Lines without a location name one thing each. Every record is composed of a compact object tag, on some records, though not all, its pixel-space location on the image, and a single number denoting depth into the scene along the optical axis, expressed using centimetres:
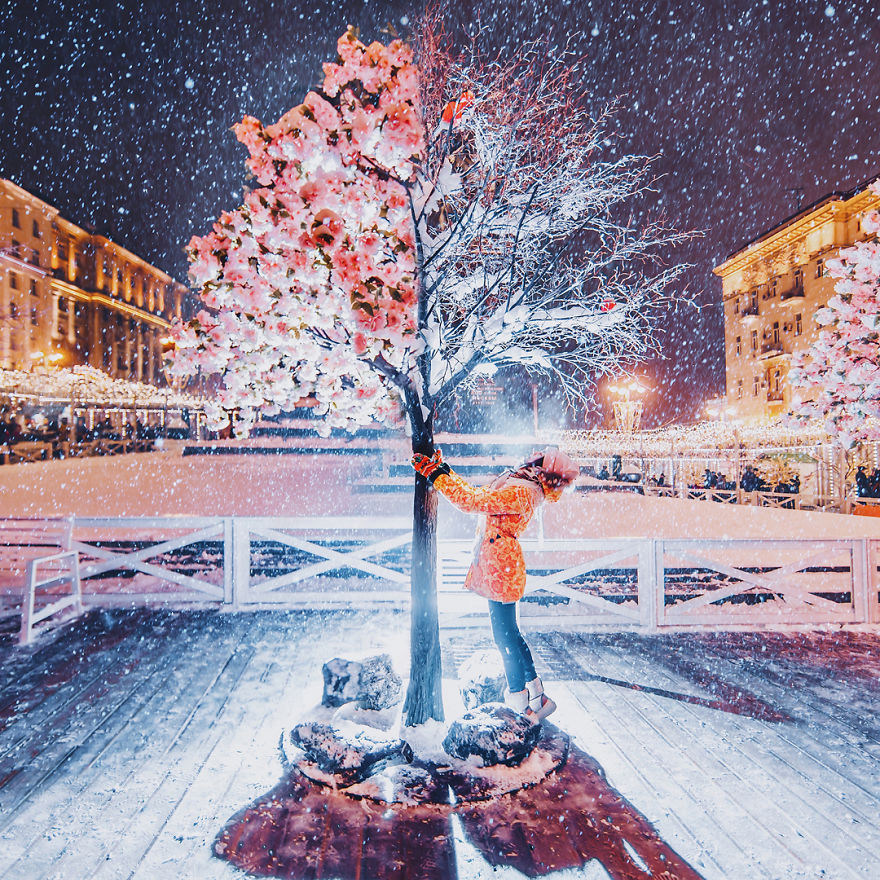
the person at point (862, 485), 1575
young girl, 354
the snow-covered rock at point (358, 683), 424
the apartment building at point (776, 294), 3794
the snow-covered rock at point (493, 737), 352
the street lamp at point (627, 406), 2995
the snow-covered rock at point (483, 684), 422
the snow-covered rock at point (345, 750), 339
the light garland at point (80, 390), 2134
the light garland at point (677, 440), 2027
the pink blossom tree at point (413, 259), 346
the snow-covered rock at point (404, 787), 327
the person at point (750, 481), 1784
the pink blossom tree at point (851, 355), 806
